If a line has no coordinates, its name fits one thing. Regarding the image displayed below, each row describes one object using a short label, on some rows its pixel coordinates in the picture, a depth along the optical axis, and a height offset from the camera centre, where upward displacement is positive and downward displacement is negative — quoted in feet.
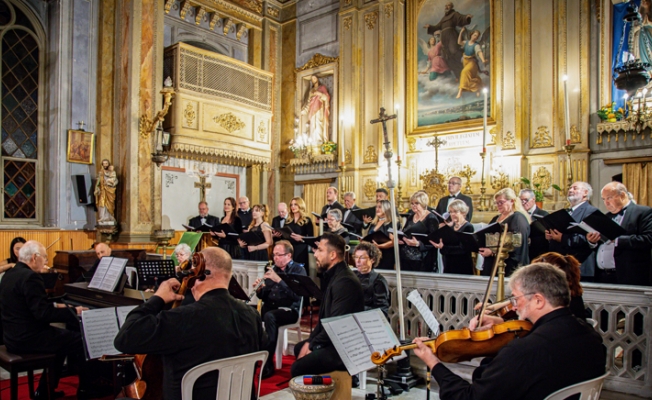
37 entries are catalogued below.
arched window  29.55 +5.86
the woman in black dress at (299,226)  24.52 -0.76
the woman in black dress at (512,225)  16.10 -0.46
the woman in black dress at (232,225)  25.34 -0.73
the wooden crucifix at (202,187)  37.06 +1.82
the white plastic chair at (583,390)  6.59 -2.45
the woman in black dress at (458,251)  17.22 -1.42
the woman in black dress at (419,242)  19.08 -1.07
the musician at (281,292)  16.96 -2.91
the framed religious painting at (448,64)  31.04 +9.71
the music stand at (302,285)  14.24 -2.23
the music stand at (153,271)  17.06 -2.11
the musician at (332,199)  25.70 +0.62
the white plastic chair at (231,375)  7.80 -2.73
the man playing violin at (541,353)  6.63 -1.95
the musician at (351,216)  23.95 -0.25
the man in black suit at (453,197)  22.08 +0.65
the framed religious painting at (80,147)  30.37 +4.03
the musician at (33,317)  13.35 -2.93
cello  9.84 -3.41
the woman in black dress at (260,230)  23.09 -0.95
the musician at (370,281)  14.58 -2.10
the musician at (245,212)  27.71 -0.06
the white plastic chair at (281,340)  16.75 -4.50
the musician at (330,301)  11.57 -2.21
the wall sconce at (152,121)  31.35 +5.81
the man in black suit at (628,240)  14.48 -0.88
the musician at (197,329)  7.67 -1.93
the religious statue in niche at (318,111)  38.52 +7.98
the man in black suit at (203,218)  30.17 -0.45
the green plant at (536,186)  25.75 +1.33
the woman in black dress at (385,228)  19.26 -0.70
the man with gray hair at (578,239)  15.87 -0.92
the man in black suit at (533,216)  16.79 -0.19
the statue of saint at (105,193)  30.48 +1.13
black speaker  30.37 +1.42
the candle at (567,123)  23.74 +4.53
